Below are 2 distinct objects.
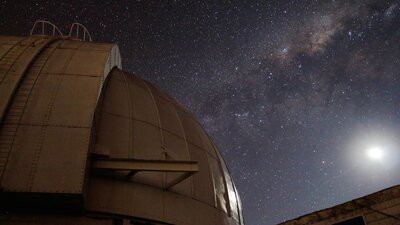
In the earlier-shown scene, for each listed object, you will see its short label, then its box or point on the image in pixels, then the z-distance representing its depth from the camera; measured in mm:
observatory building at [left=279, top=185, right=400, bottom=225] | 8836
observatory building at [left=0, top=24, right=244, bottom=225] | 6613
